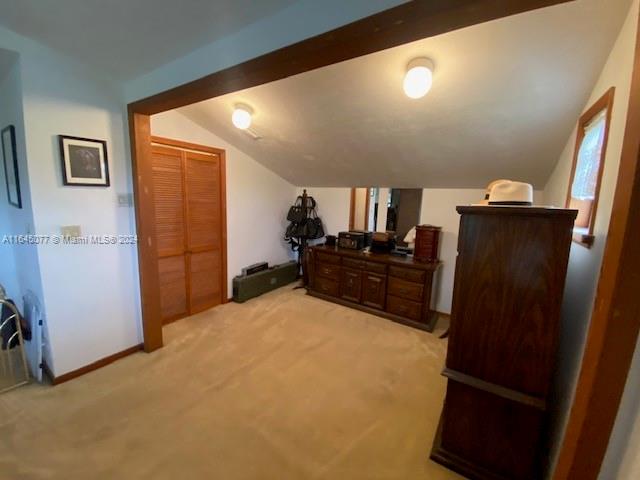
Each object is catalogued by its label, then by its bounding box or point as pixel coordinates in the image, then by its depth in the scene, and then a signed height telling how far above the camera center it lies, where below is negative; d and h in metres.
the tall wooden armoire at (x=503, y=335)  1.23 -0.58
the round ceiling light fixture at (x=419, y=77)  1.62 +0.77
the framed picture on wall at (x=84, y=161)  1.94 +0.27
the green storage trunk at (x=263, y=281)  3.65 -1.07
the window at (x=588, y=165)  1.30 +0.28
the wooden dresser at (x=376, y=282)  3.04 -0.89
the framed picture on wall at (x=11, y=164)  1.99 +0.23
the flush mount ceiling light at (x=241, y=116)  2.48 +0.78
